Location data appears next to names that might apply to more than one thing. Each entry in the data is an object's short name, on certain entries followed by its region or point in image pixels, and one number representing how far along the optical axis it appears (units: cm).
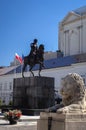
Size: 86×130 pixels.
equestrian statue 2498
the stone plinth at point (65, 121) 821
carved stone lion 884
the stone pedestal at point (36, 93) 2331
